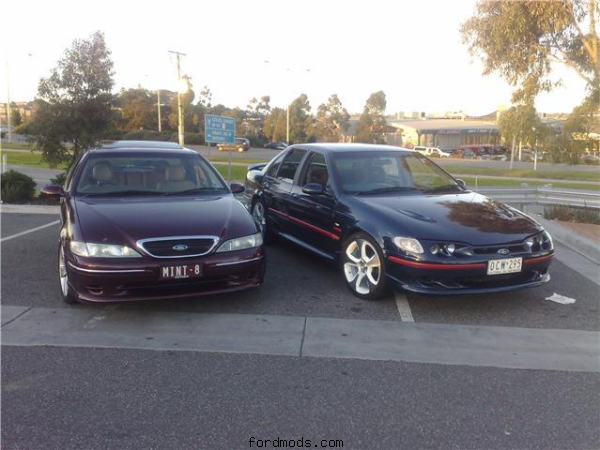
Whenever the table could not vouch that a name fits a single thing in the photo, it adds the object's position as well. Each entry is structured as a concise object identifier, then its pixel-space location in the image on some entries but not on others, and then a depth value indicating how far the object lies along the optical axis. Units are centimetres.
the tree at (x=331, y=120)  6744
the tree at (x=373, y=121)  6469
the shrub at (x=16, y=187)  1116
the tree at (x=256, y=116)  7575
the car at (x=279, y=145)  4672
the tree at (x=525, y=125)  1227
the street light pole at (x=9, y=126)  3890
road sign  1756
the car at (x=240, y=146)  5194
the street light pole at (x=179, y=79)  2375
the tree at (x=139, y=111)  6781
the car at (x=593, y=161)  4766
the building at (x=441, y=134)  7288
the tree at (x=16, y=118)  6662
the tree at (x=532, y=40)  1055
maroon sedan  452
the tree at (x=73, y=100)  1216
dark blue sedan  483
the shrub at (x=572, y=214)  966
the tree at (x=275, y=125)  6656
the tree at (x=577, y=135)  1047
